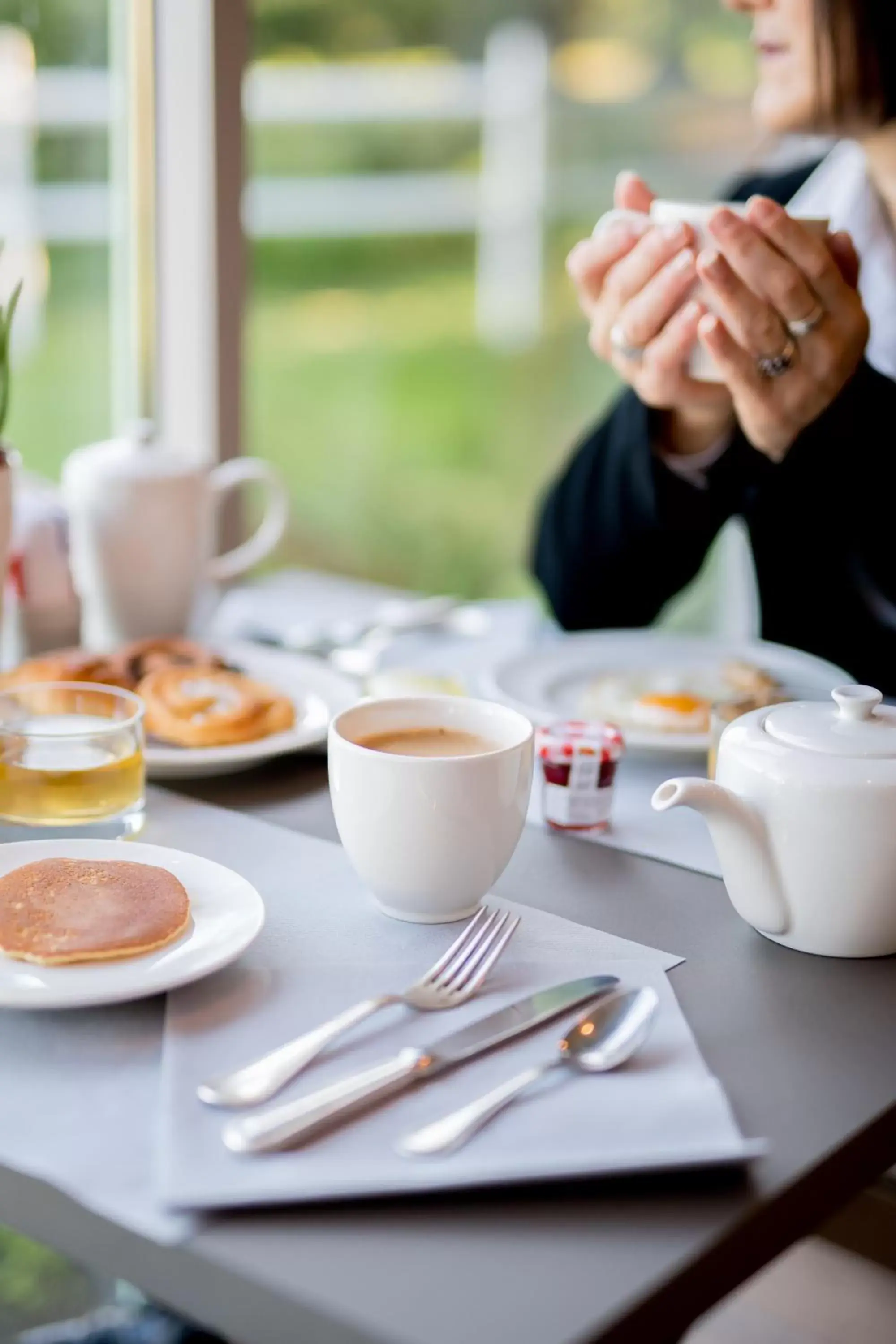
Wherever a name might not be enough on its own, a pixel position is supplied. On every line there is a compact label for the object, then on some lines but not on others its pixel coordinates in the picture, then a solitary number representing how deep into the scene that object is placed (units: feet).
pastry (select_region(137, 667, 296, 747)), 3.10
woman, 3.47
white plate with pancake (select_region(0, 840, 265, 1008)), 2.01
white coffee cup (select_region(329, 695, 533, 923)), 2.27
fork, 1.82
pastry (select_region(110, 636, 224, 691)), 3.42
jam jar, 2.82
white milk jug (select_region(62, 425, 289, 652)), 3.77
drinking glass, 2.62
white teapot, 2.22
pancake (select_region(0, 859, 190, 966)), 2.07
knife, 1.72
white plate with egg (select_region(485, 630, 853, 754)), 3.32
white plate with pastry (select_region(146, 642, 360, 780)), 3.02
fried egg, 3.34
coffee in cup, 2.50
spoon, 1.73
